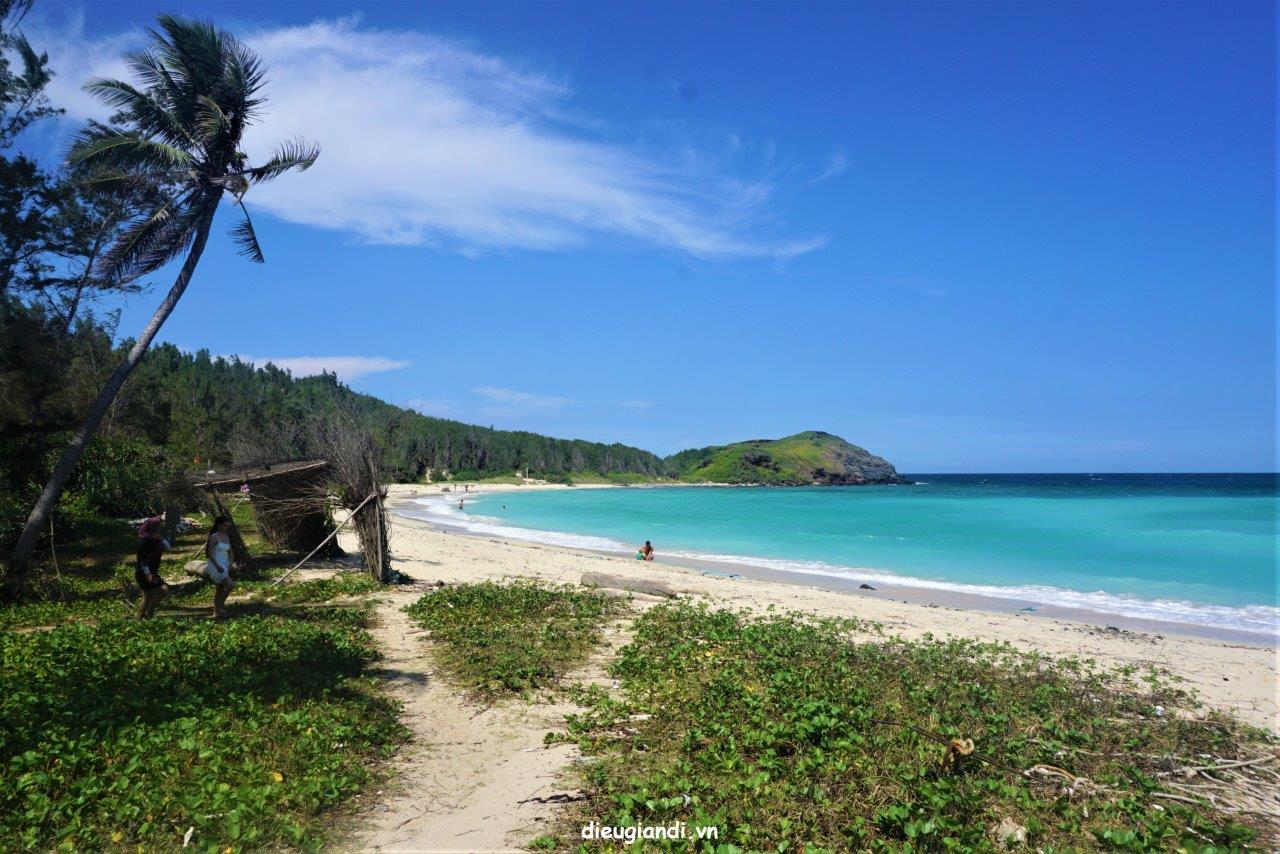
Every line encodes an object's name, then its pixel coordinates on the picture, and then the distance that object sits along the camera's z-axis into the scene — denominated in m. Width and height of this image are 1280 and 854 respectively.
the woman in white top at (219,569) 10.80
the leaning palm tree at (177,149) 13.23
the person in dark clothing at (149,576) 10.48
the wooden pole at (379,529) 15.13
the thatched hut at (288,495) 15.76
